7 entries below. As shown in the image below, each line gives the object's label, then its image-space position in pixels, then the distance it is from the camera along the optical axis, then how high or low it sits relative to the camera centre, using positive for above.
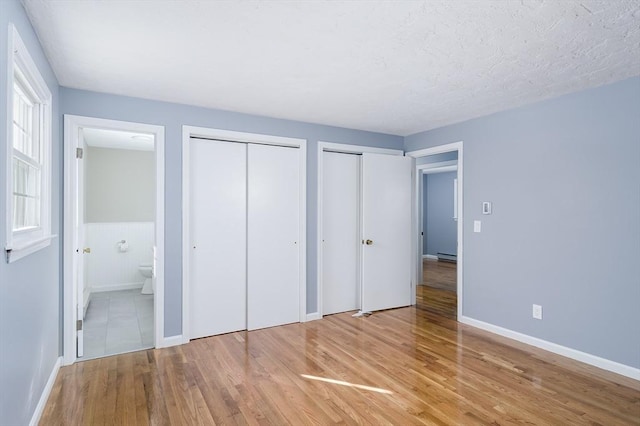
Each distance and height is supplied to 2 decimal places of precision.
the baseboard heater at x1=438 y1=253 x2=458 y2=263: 9.00 -1.11
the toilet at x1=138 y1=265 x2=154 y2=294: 5.59 -1.08
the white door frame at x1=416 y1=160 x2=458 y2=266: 6.16 +0.62
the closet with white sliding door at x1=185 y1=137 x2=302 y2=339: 3.70 -0.25
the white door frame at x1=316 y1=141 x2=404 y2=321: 4.35 -0.24
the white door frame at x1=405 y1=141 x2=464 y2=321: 4.25 -0.10
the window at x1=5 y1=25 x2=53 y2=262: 1.67 +0.35
